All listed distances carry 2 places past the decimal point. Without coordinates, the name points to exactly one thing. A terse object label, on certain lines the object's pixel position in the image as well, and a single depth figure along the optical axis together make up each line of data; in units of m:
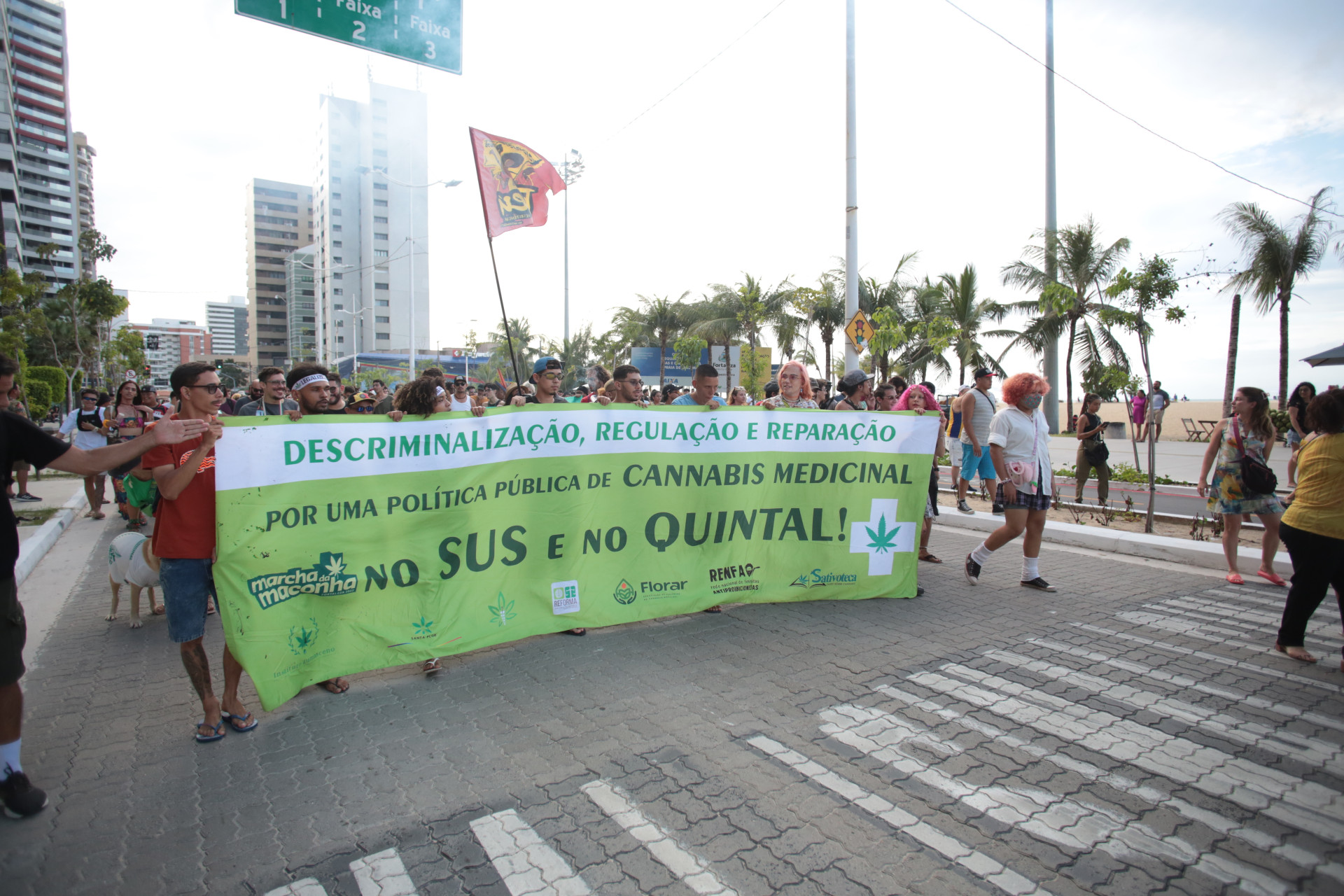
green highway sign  6.32
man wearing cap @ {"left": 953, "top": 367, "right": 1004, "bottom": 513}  8.16
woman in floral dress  6.18
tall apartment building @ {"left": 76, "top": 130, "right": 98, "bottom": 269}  111.68
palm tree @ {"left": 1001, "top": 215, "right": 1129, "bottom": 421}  25.66
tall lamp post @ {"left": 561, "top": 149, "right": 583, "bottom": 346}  21.25
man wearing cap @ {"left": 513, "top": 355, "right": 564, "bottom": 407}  5.77
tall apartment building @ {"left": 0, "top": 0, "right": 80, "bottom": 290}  88.94
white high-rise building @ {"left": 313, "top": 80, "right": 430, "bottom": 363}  97.38
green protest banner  3.77
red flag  8.61
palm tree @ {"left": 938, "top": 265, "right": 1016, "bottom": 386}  30.09
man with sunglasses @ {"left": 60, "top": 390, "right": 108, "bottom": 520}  10.14
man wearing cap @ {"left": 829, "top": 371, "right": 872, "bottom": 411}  6.86
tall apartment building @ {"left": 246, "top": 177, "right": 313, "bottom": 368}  120.00
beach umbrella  15.29
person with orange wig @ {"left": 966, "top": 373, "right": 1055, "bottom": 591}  6.15
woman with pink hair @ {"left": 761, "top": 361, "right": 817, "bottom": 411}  6.42
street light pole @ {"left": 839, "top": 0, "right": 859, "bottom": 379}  13.05
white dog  5.26
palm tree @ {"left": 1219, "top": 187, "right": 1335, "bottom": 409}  24.00
